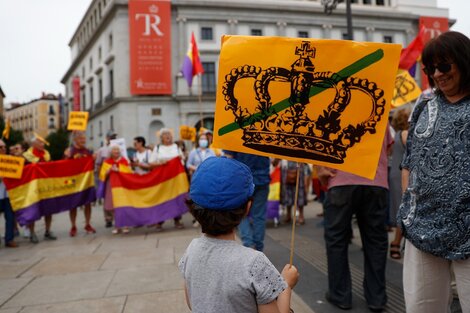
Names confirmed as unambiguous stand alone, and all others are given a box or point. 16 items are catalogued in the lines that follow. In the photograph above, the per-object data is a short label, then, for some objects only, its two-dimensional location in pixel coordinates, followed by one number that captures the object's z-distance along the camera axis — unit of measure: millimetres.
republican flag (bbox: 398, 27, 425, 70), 8234
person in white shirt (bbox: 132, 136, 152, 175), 8580
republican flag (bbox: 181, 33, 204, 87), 11961
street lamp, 9594
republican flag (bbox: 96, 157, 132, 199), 8414
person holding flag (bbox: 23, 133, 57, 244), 7308
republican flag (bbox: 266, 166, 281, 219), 7910
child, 1554
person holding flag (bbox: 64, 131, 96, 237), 7895
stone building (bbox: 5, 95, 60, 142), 100688
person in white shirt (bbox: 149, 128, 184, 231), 8453
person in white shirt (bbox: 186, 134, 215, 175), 8289
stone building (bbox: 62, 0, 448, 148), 32719
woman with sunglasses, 1940
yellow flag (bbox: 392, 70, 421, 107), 6723
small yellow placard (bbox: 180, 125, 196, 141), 12352
